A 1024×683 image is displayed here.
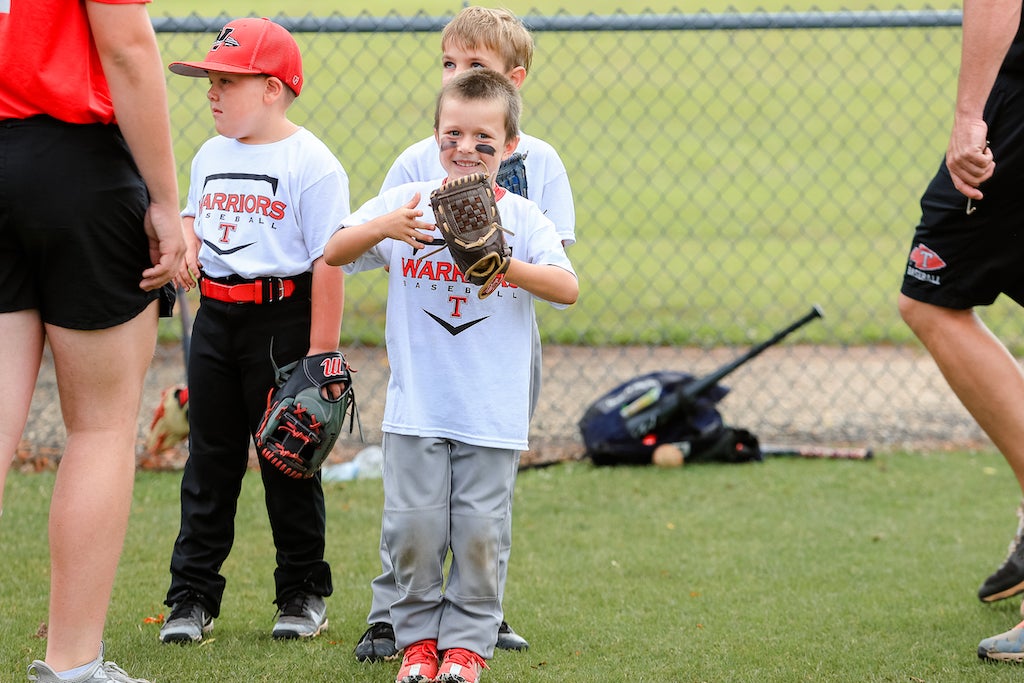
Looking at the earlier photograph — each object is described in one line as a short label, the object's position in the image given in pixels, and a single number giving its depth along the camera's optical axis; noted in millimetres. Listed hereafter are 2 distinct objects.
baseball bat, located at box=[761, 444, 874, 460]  10891
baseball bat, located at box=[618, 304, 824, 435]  10602
